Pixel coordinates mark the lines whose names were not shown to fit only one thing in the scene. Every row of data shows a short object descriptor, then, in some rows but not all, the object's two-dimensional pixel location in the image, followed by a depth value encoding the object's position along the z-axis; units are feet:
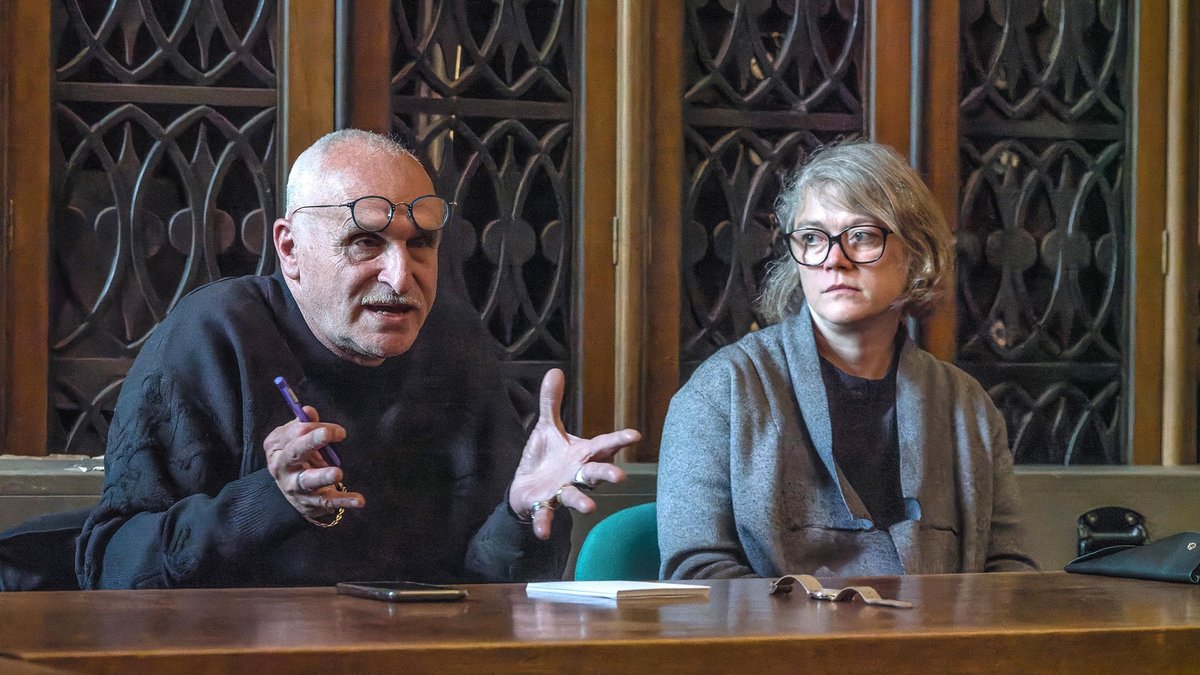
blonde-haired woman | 16.10
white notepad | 14.15
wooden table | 13.24
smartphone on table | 14.02
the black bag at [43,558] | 15.35
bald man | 15.08
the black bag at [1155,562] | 14.82
